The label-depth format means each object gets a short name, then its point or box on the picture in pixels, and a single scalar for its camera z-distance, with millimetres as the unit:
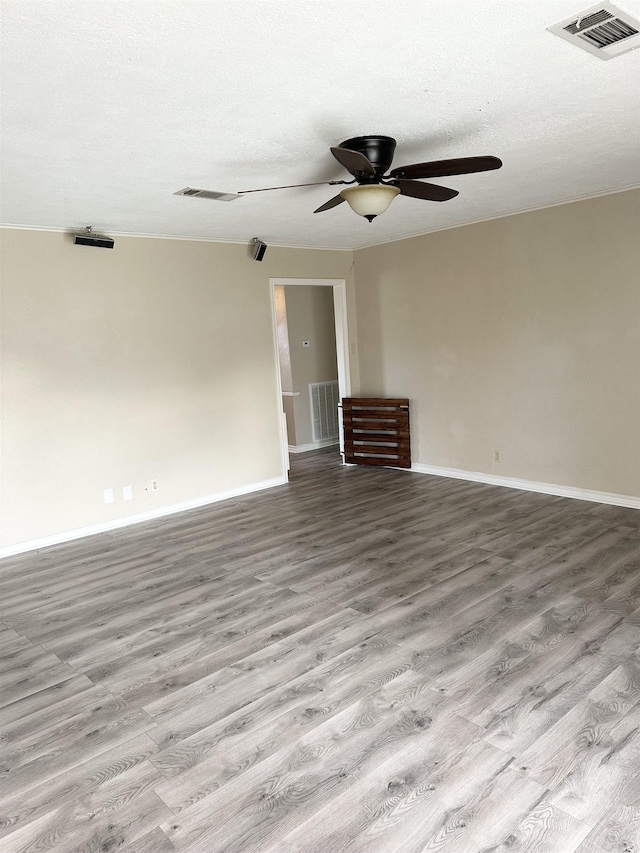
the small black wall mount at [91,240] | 4879
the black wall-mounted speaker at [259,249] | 5977
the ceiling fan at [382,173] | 2953
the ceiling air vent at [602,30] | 2074
